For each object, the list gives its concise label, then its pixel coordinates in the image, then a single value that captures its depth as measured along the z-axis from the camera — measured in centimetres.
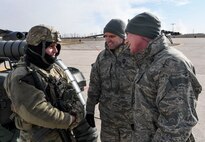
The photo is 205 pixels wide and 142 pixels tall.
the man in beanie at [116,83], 177
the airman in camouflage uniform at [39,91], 135
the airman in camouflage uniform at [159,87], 98
